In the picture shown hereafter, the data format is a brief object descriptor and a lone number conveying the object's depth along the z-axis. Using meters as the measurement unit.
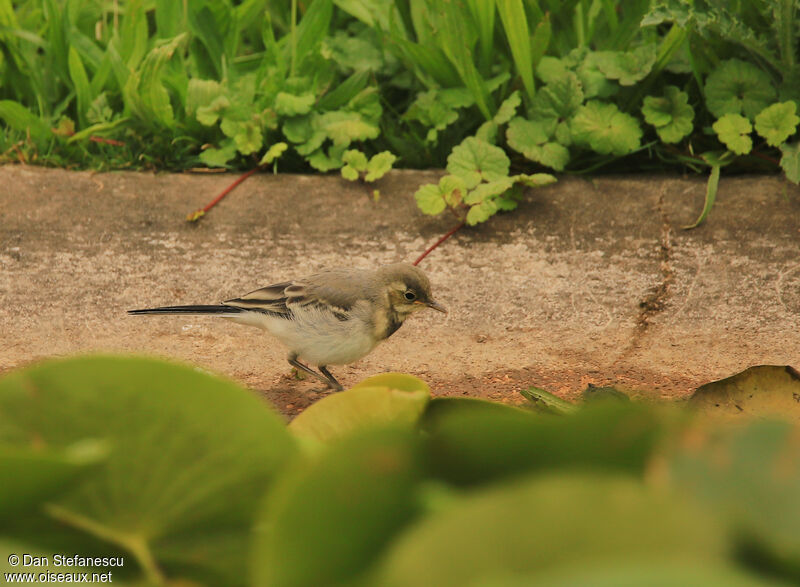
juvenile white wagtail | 7.63
